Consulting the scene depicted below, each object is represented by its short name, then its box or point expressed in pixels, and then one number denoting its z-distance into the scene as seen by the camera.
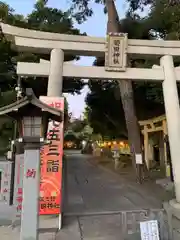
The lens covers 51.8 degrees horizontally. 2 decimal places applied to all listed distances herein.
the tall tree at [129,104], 9.39
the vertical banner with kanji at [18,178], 4.02
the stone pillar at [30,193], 3.01
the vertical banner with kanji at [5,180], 4.49
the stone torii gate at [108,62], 5.08
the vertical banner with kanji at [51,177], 4.31
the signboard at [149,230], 3.06
